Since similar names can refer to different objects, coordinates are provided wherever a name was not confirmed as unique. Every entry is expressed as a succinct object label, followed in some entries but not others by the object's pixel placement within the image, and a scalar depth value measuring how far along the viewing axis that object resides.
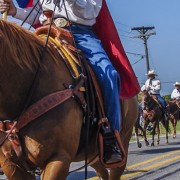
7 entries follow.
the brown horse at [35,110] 3.91
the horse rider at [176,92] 27.40
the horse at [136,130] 17.55
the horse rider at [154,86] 20.94
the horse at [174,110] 25.44
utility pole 60.81
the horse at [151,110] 20.00
